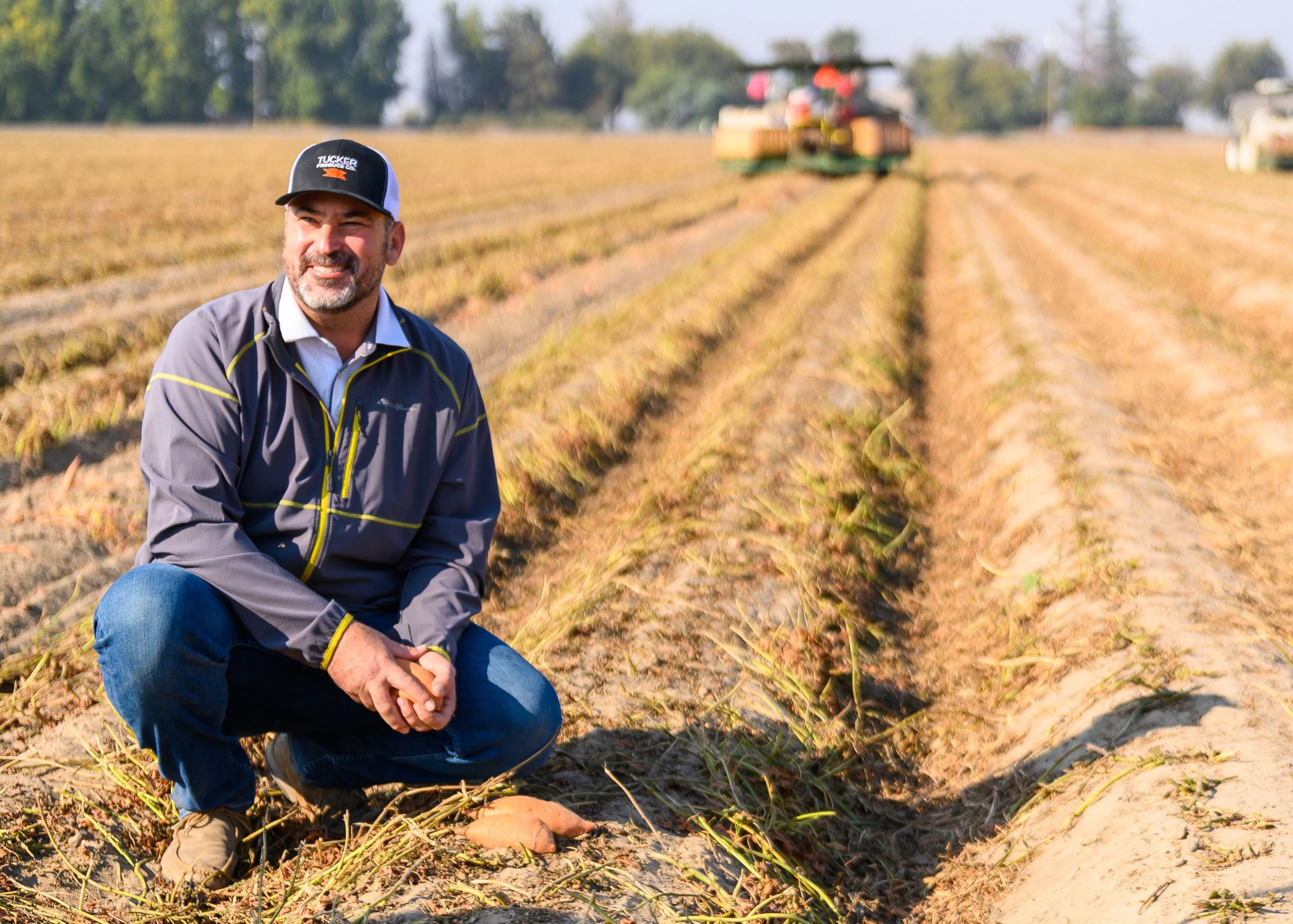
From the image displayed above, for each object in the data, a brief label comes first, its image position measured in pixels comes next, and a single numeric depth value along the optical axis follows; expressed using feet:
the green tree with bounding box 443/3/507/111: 339.77
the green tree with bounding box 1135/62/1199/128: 368.07
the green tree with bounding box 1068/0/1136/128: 321.73
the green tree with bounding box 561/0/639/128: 343.67
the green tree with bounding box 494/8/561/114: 332.80
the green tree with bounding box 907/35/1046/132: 327.26
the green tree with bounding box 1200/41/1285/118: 371.56
